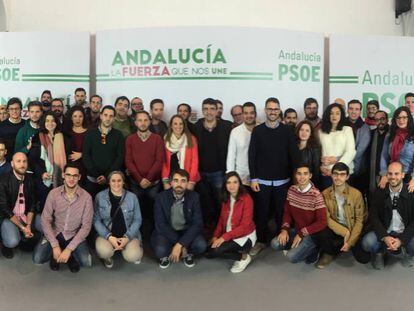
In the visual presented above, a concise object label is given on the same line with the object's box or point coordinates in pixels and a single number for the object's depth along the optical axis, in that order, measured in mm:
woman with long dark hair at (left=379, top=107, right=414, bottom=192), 3744
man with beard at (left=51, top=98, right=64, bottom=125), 4792
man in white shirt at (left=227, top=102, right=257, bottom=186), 3930
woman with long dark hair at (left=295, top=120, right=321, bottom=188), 3877
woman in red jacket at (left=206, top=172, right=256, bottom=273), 3441
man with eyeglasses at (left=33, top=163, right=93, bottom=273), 3355
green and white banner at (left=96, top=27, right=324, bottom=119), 5129
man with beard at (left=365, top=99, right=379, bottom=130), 4550
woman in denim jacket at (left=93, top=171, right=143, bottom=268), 3396
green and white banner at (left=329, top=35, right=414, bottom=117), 5410
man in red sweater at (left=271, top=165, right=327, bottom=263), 3443
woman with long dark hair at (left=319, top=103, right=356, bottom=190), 3891
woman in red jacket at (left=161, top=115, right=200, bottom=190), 3928
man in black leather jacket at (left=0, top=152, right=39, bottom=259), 3525
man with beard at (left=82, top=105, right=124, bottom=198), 3838
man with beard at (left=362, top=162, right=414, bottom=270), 3318
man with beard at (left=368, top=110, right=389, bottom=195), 4086
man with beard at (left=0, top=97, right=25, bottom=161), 4160
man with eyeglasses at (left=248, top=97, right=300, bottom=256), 3693
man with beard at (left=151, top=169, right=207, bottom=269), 3449
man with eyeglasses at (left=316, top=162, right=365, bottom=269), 3433
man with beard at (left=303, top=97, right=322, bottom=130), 4670
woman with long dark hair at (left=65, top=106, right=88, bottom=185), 3936
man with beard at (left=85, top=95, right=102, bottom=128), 4667
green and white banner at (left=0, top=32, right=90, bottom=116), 5270
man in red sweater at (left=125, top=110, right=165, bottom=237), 3898
